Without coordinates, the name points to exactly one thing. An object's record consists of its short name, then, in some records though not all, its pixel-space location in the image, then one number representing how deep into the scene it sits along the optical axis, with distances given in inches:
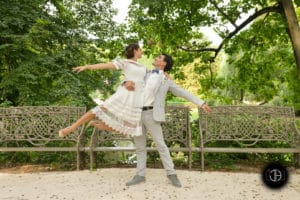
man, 216.1
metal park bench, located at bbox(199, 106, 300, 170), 276.1
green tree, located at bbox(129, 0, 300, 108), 420.5
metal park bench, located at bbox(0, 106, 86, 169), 282.7
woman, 214.7
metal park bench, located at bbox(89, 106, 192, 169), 278.7
